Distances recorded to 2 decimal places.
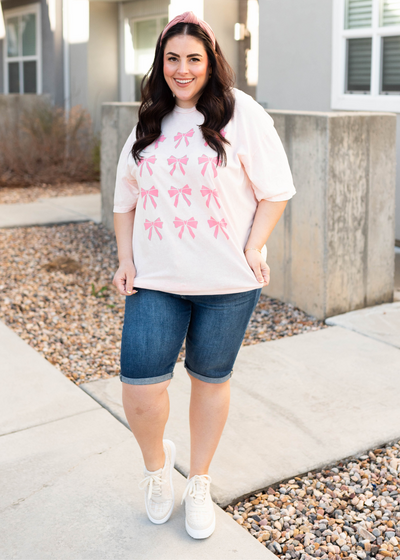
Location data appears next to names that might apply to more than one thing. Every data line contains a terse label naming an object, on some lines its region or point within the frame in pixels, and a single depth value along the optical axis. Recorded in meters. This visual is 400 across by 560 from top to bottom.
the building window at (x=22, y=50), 12.38
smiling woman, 2.04
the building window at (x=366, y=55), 6.41
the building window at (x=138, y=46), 10.94
